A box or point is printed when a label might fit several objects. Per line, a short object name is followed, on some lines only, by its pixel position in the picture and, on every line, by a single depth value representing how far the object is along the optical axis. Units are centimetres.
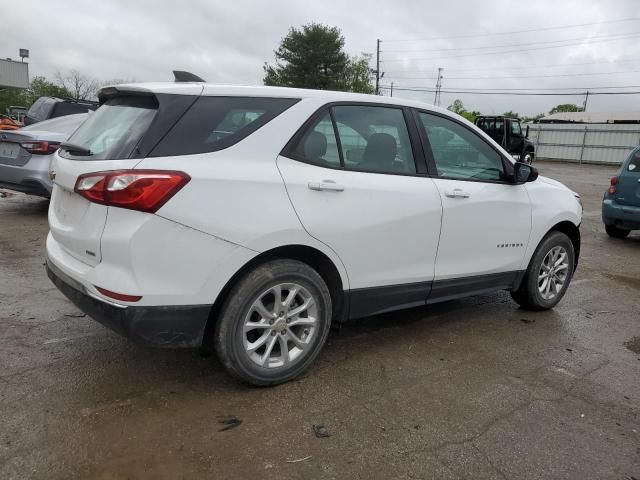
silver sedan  740
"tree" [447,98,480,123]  7052
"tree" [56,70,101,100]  7819
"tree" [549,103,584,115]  9531
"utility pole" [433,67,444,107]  7691
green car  816
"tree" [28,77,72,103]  7412
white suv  267
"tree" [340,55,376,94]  5706
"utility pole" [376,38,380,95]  5711
